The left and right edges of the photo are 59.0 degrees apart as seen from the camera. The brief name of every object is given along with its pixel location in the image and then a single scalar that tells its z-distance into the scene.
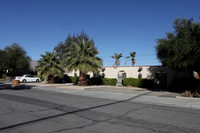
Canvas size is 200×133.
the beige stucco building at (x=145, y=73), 23.38
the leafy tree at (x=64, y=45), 47.19
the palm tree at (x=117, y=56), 56.03
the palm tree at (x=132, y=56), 55.11
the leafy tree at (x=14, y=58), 39.81
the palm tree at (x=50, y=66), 26.92
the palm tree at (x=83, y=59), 22.89
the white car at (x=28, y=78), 33.10
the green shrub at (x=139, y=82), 23.00
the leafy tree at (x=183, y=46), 13.95
